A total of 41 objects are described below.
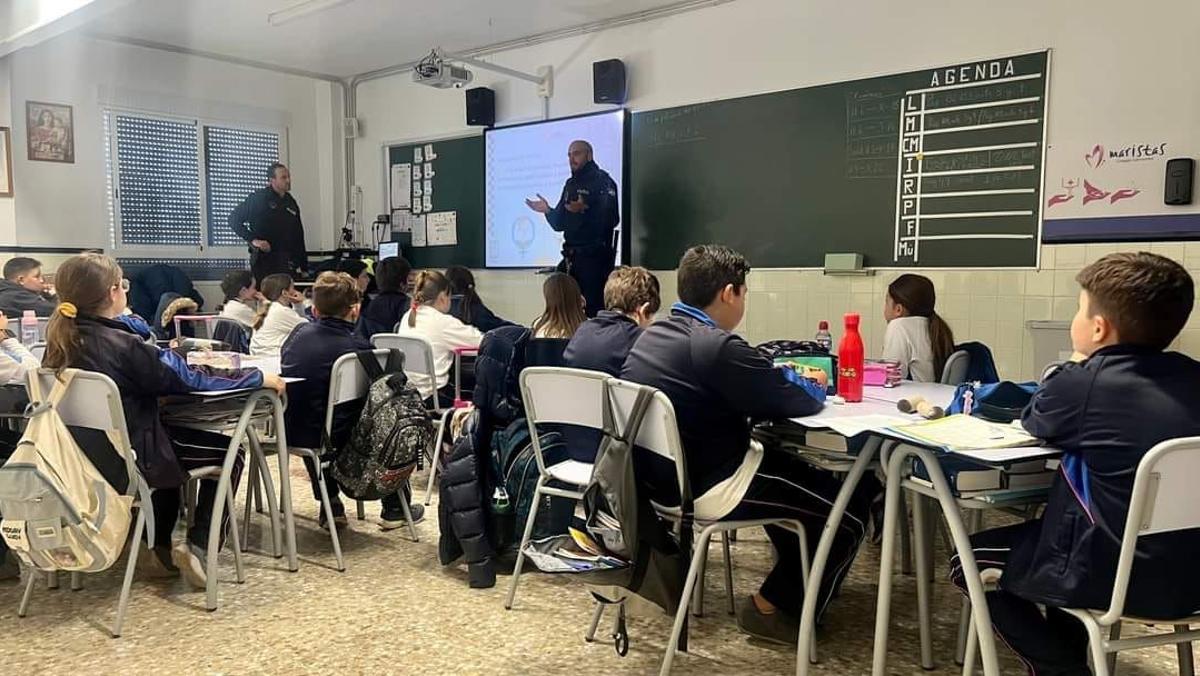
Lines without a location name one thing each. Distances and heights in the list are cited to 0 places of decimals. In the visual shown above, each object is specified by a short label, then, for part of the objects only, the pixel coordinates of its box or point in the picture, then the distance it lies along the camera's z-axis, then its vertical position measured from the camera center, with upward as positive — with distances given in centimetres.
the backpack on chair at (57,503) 243 -69
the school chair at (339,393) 323 -50
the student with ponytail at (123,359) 263 -30
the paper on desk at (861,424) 204 -39
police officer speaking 622 +32
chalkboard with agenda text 477 +59
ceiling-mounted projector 621 +139
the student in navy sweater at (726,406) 222 -36
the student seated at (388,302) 504 -23
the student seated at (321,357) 330 -36
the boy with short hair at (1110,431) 162 -31
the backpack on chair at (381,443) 331 -69
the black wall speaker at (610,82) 629 +134
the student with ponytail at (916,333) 347 -27
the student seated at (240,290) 603 -19
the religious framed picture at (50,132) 670 +102
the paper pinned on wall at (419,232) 795 +30
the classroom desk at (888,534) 188 -62
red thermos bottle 264 -31
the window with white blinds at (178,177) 728 +76
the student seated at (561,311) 336 -18
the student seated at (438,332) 440 -34
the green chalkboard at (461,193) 746 +63
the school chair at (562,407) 251 -42
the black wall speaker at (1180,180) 416 +43
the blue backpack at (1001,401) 221 -35
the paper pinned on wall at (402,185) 804 +74
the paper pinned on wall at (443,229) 771 +32
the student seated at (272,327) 477 -35
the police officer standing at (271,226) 746 +32
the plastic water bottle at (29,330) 388 -31
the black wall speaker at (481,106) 720 +132
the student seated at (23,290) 457 -16
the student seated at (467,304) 509 -24
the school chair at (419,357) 407 -44
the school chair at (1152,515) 154 -45
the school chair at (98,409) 251 -44
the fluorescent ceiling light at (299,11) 601 +181
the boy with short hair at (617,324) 279 -19
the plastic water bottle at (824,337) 331 -27
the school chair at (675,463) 217 -51
